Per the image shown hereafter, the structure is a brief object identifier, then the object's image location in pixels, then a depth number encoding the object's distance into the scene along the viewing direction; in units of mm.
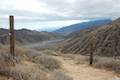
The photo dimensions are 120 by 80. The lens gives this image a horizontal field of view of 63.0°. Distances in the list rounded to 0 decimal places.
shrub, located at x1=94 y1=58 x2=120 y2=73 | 5337
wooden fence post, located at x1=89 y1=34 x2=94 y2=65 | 6318
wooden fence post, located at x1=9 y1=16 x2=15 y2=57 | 4440
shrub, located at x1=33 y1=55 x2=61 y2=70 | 4984
